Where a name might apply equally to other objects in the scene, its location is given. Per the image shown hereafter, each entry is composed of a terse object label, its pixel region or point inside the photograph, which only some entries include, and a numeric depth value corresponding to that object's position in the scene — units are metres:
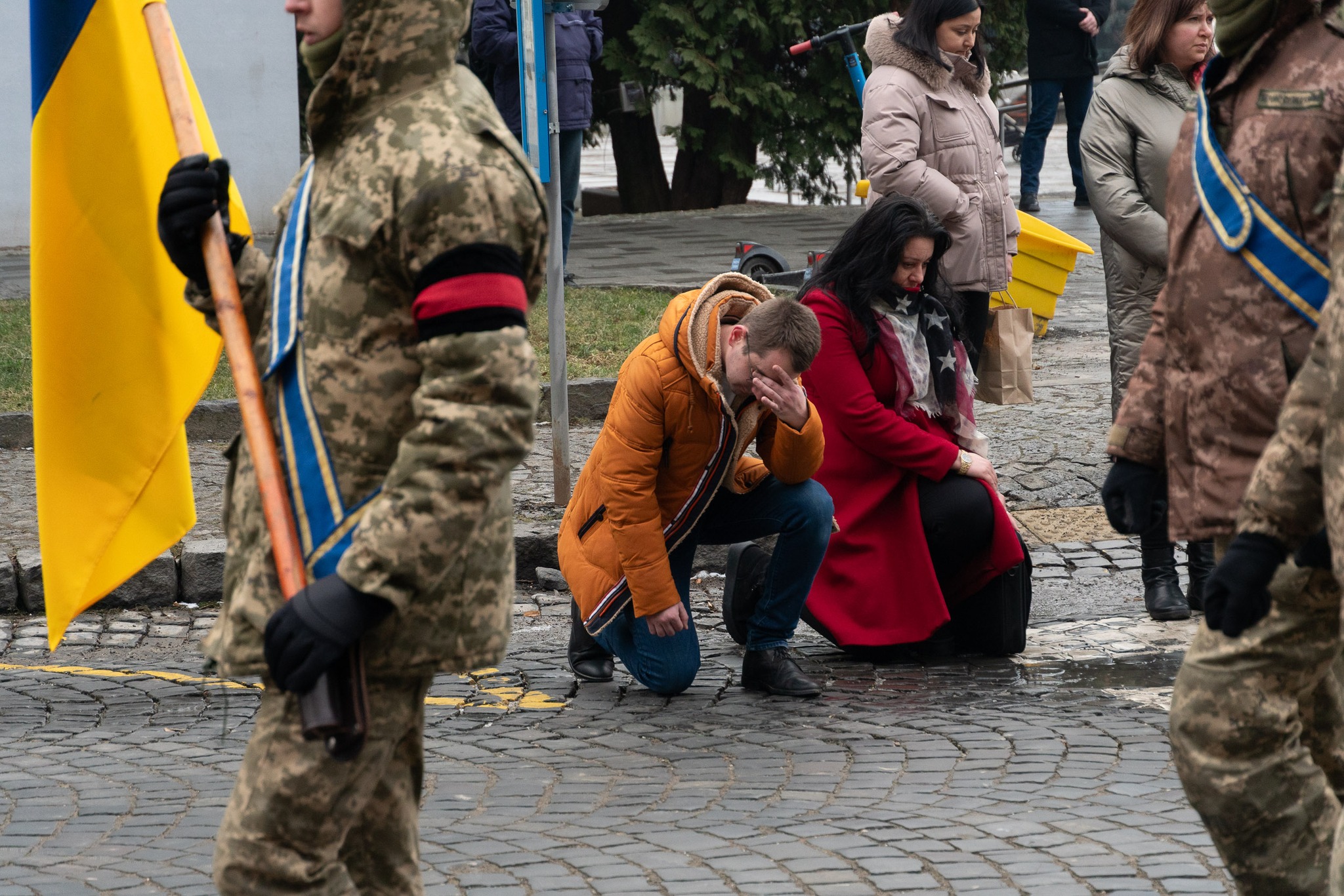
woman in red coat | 11.38
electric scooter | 23.25
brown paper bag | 14.64
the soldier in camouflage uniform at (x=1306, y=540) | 4.78
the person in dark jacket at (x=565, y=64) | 21.67
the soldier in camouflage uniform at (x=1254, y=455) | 5.81
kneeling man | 10.23
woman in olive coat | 12.16
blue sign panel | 14.24
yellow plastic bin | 19.37
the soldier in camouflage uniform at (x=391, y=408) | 4.89
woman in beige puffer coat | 14.48
